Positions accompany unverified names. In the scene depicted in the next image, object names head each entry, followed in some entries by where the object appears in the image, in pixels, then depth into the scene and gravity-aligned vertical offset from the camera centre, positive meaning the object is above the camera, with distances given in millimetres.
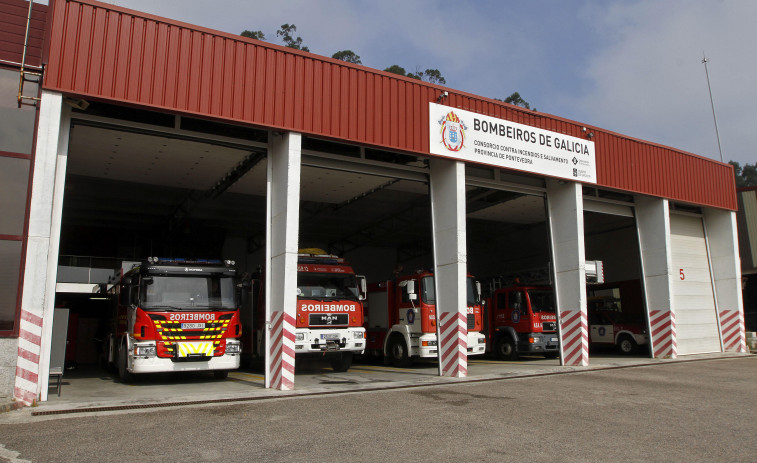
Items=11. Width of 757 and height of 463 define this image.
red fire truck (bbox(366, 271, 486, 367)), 13383 +36
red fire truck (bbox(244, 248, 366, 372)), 11461 +240
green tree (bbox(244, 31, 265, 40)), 61822 +33395
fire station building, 8430 +3663
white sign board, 12109 +4195
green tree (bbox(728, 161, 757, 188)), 75875 +21025
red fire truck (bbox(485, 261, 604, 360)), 15969 -20
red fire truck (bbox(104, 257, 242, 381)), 9969 +119
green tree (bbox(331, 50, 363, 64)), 67875 +33517
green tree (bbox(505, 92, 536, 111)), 67894 +27662
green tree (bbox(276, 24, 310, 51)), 70844 +37946
